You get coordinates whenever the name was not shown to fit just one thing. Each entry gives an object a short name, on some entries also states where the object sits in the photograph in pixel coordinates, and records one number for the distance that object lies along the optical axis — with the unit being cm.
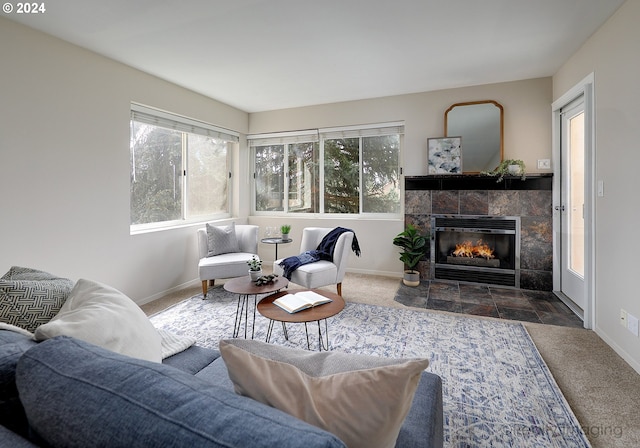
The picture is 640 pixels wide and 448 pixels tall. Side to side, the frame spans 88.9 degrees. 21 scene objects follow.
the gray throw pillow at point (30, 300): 118
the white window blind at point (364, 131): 463
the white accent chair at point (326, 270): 336
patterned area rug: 164
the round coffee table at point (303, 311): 200
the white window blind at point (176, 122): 362
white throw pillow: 101
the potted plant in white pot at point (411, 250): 422
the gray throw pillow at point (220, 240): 403
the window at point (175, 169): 374
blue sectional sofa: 52
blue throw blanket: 347
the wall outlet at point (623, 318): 234
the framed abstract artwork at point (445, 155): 419
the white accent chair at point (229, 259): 365
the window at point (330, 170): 477
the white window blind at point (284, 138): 512
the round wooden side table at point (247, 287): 251
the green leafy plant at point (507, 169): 390
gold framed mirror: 407
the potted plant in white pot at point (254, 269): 272
